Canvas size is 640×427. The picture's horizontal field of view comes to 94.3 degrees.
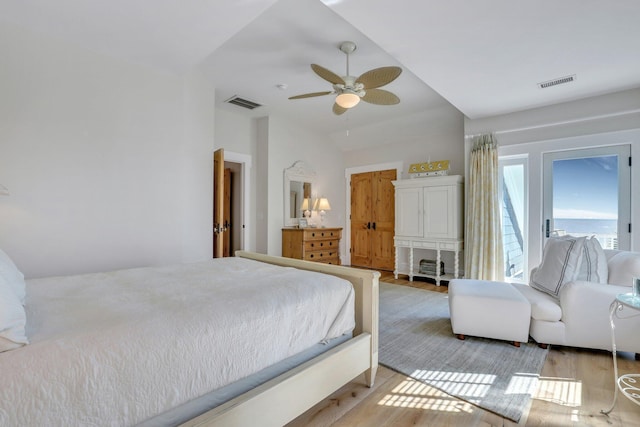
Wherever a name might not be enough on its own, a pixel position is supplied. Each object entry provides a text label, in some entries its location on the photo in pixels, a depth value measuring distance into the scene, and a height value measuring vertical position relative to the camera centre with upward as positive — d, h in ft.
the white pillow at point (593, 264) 8.07 -1.29
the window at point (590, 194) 11.07 +0.92
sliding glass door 13.30 +0.13
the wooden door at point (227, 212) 17.67 +0.19
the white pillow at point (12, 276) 3.77 -0.86
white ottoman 8.07 -2.70
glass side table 5.02 -3.27
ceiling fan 8.55 +4.10
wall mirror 17.49 +1.65
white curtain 13.34 +0.08
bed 2.92 -1.64
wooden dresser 16.26 -1.61
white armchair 7.34 -2.53
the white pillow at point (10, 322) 2.95 -1.13
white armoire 15.05 +0.02
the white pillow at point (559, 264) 8.25 -1.36
